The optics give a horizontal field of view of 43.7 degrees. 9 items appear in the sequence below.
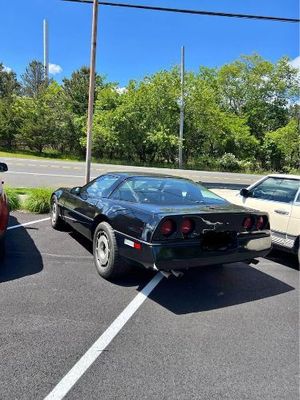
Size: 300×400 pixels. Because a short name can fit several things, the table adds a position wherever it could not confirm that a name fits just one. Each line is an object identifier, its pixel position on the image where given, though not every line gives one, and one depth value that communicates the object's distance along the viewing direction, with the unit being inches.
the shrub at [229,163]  1289.4
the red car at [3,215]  186.9
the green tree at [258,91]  1572.3
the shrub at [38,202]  328.8
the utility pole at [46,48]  2056.5
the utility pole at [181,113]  1186.6
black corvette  155.7
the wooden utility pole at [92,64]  371.9
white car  215.8
